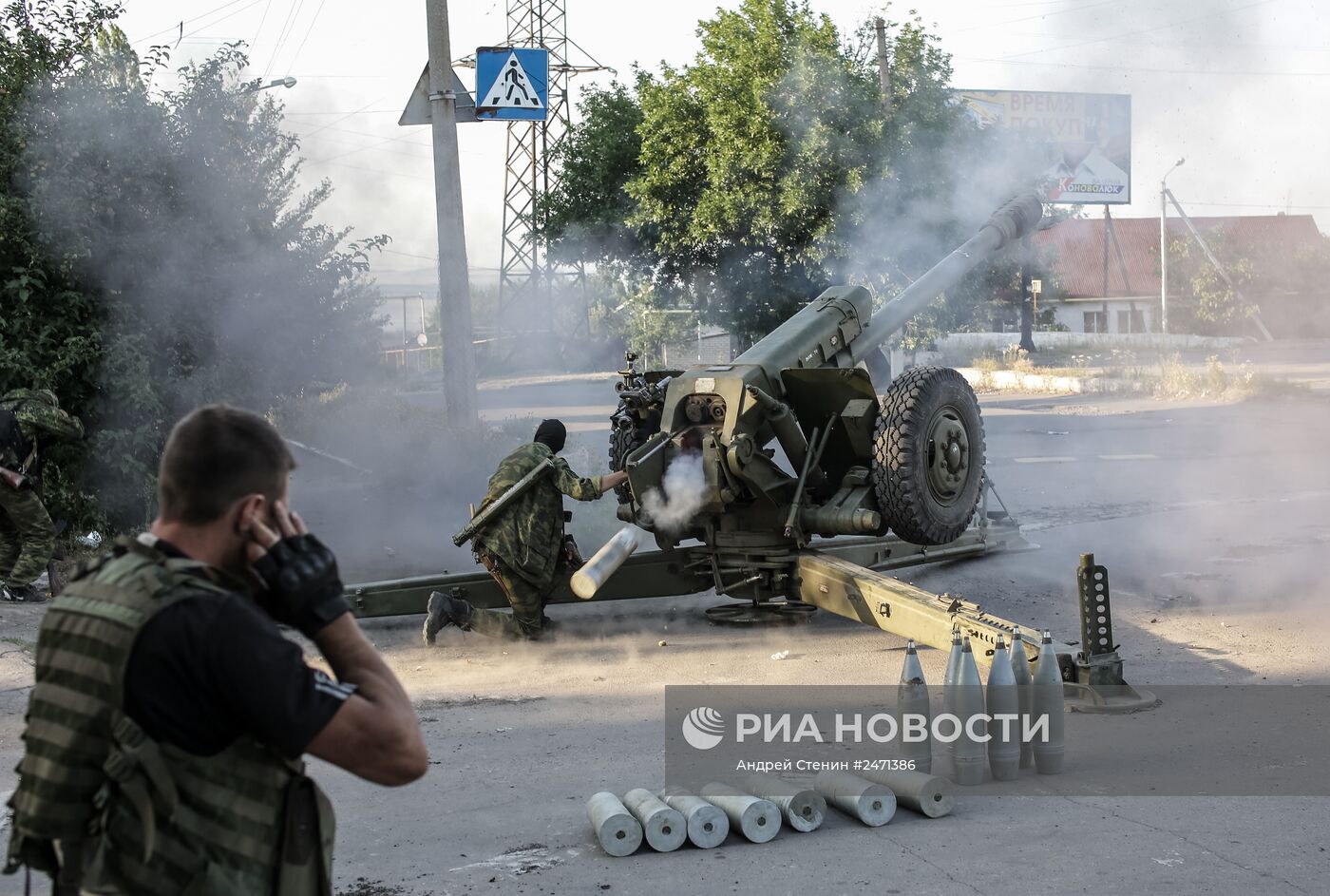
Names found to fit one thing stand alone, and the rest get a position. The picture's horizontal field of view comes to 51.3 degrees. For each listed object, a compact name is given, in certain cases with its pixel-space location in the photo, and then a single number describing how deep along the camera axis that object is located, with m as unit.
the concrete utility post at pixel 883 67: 18.49
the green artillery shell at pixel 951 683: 5.42
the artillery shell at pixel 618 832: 4.60
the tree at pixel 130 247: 10.79
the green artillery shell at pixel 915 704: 5.38
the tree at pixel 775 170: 17.80
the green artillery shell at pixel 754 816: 4.66
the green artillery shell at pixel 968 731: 5.34
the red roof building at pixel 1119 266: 56.16
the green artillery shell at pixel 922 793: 4.89
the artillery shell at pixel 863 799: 4.82
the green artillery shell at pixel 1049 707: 5.45
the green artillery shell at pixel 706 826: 4.65
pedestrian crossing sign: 13.40
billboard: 38.22
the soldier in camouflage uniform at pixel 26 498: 9.20
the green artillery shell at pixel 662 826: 4.62
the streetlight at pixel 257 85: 12.35
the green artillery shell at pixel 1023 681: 5.54
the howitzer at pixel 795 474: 7.86
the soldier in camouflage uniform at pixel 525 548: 8.21
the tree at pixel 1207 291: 47.12
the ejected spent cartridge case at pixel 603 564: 7.12
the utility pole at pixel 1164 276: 38.52
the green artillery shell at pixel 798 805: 4.73
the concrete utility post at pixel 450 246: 13.69
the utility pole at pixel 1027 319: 41.66
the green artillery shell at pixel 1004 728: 5.41
